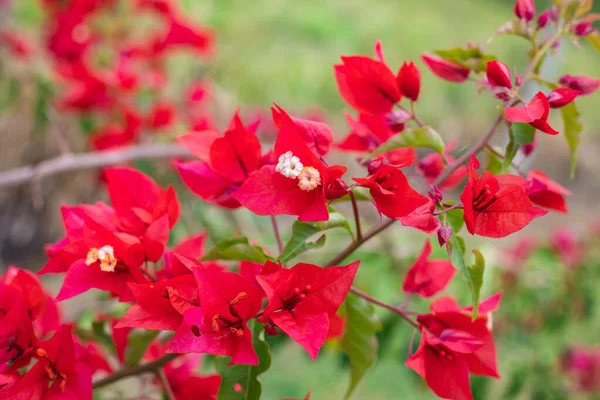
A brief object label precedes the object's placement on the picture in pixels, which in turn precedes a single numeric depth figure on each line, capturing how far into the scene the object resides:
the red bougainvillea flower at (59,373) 0.34
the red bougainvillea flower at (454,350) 0.34
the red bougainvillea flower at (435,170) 0.41
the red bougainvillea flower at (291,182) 0.31
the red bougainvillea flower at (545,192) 0.38
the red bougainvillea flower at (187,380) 0.39
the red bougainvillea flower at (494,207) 0.30
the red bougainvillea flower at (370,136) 0.41
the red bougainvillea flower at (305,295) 0.30
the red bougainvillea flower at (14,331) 0.35
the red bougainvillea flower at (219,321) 0.30
